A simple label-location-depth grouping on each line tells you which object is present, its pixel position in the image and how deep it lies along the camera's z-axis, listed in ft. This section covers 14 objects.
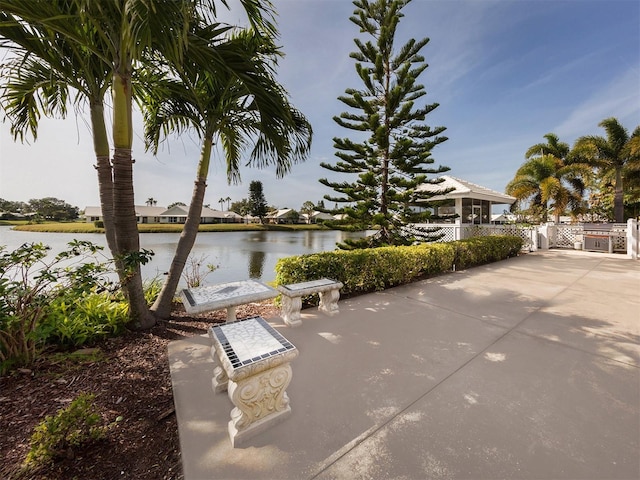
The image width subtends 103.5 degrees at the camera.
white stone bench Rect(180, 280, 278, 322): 8.14
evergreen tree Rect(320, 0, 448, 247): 22.48
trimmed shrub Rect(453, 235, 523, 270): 21.49
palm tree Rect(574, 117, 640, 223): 41.16
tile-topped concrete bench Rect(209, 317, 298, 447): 4.80
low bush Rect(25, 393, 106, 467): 4.20
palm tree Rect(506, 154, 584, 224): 42.22
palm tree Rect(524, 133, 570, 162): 52.75
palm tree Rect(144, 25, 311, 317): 9.48
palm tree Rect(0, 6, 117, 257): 8.16
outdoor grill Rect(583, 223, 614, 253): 31.14
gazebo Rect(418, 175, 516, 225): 32.96
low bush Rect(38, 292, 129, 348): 8.18
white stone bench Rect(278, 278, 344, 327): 10.34
